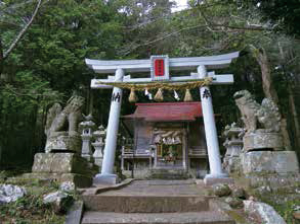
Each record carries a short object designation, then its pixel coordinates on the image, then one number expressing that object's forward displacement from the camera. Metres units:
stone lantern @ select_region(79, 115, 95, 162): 12.38
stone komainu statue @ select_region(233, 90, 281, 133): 6.05
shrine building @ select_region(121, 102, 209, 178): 15.85
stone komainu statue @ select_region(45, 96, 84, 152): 6.33
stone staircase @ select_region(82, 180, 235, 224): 4.35
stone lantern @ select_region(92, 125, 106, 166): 12.63
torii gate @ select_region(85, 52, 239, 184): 8.45
